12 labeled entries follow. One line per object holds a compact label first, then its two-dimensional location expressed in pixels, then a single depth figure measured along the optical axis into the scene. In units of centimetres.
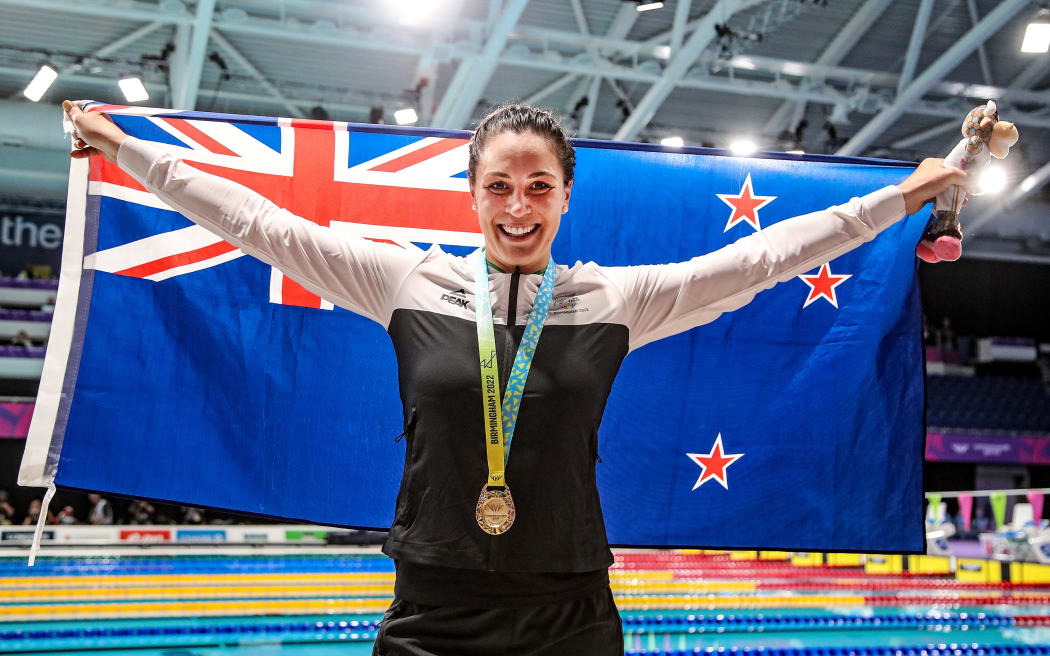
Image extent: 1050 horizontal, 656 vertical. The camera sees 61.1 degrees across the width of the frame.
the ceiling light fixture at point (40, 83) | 592
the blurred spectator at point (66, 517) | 1160
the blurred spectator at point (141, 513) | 1224
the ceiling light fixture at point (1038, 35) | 898
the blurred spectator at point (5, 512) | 1220
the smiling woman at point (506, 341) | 158
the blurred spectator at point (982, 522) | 1205
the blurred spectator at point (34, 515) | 1230
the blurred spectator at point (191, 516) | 1225
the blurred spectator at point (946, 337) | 2119
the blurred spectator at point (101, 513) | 1236
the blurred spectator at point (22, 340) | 1540
